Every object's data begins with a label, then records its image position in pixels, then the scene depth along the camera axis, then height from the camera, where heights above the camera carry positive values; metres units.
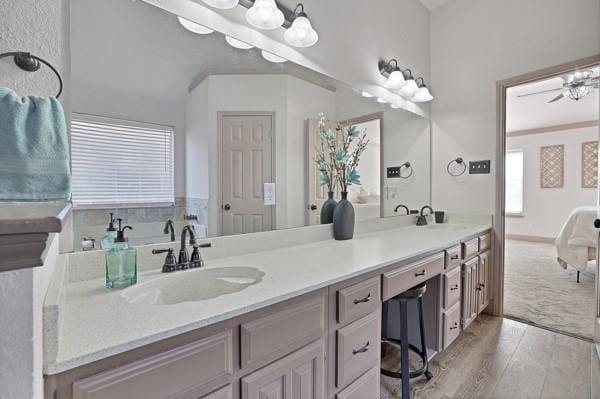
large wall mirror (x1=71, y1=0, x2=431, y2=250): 1.10 +0.32
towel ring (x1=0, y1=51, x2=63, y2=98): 0.81 +0.38
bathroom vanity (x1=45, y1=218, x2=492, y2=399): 0.64 -0.36
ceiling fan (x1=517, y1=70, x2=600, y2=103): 3.22 +1.24
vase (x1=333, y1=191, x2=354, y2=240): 1.88 -0.15
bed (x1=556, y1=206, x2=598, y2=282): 3.46 -0.54
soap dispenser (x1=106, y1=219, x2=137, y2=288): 0.96 -0.23
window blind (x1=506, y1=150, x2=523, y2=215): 6.48 +0.27
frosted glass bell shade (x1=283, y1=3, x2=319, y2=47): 1.66 +0.91
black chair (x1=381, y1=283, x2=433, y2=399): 1.51 -0.72
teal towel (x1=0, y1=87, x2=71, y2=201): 0.59 +0.10
